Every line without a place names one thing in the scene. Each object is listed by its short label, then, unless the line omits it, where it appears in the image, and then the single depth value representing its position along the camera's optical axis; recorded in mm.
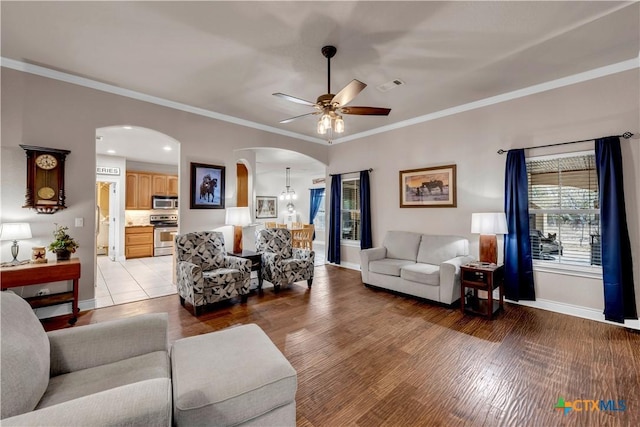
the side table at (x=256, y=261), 4426
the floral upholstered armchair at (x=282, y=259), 4367
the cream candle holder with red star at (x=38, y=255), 3115
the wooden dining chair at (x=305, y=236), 7926
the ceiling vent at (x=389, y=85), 3554
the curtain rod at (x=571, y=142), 3035
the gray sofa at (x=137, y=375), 1002
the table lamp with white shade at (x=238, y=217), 4512
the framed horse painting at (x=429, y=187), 4516
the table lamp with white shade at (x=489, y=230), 3549
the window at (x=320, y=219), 10688
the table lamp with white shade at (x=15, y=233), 2857
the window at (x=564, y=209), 3348
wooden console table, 2830
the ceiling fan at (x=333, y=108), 2672
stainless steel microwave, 7934
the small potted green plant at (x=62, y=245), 3221
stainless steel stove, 7789
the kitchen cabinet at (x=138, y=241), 7250
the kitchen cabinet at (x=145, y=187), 7500
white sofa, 3658
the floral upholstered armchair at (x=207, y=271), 3418
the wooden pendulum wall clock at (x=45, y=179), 3186
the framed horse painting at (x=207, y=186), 4512
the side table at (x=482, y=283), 3330
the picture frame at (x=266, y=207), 11000
